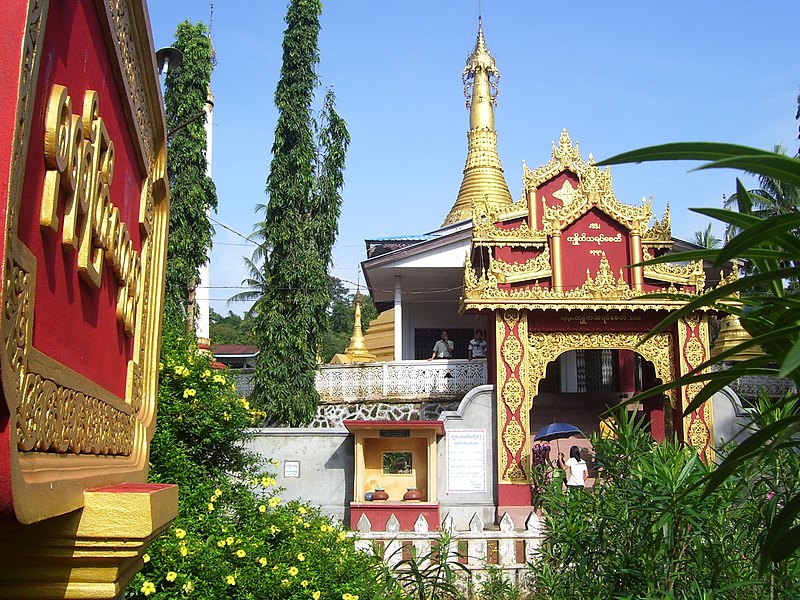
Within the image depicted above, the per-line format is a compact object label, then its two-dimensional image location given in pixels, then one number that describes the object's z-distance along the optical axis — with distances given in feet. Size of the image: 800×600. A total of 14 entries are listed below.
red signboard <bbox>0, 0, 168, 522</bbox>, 4.32
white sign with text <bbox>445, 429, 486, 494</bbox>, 47.24
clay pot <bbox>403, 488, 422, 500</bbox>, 44.70
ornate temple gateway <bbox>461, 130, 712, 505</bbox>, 48.62
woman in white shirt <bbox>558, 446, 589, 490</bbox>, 41.29
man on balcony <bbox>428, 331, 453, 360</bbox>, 67.29
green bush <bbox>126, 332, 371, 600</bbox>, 19.93
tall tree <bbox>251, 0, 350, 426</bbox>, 54.34
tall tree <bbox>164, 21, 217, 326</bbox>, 55.52
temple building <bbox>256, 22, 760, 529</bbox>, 46.11
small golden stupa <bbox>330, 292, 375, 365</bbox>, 73.10
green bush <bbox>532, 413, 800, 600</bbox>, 15.75
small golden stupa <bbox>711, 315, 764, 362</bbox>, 55.98
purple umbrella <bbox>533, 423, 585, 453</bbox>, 50.93
